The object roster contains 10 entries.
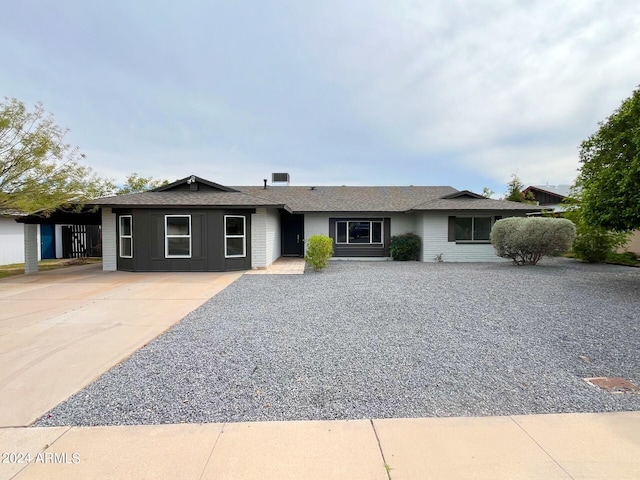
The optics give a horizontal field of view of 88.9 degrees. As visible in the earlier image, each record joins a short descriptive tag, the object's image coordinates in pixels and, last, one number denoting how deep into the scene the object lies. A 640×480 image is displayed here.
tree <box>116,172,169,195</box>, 27.22
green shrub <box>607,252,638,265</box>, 14.55
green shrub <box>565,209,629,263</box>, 14.54
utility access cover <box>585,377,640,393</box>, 3.33
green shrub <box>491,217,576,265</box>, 12.26
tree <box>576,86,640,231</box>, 7.64
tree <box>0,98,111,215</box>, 11.56
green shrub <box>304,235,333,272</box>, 11.72
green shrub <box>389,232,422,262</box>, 16.19
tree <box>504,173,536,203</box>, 25.27
